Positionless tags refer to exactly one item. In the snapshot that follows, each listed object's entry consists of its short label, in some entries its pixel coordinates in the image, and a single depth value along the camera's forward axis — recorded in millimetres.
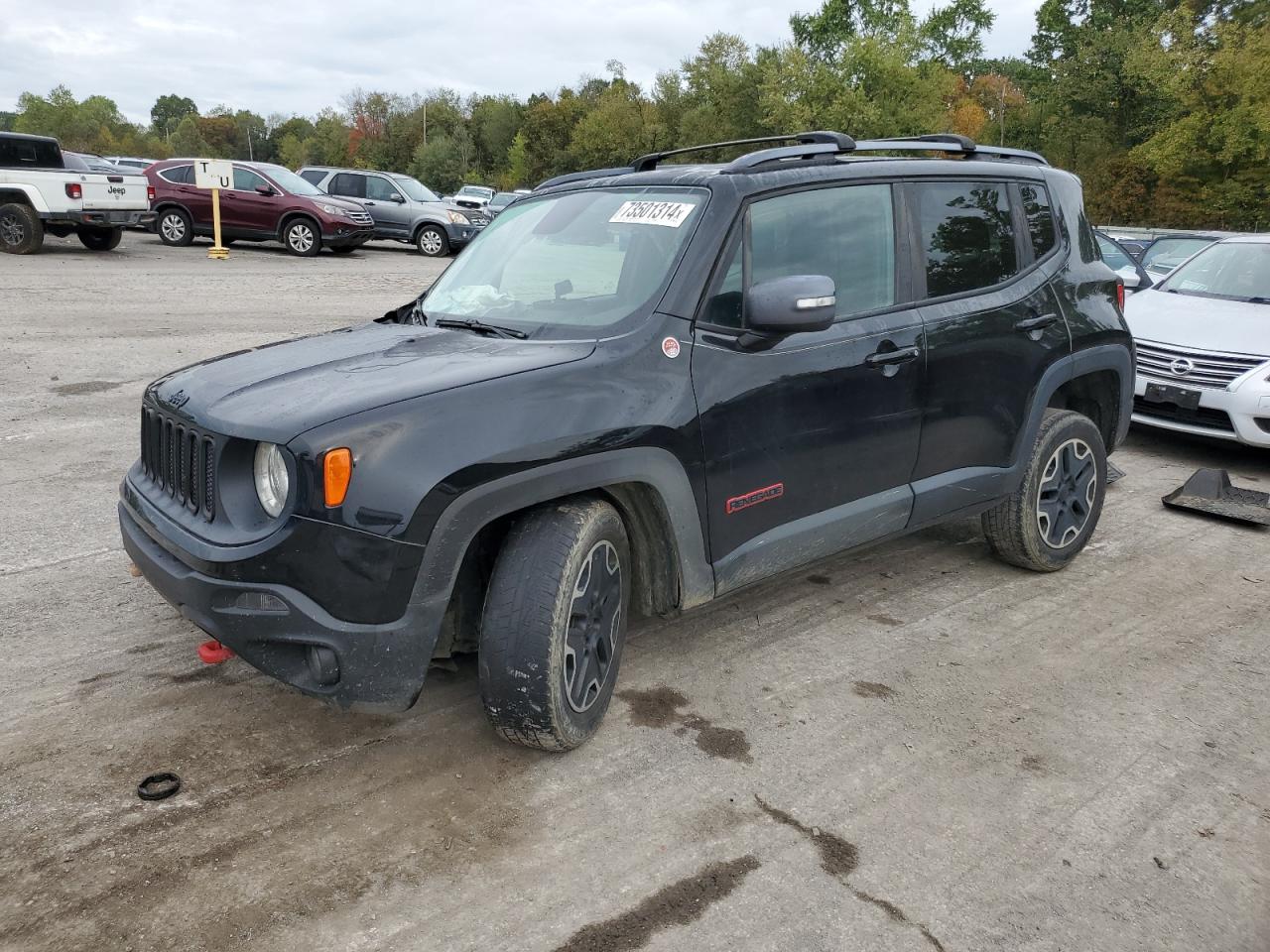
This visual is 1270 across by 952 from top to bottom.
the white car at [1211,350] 6648
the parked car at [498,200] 30645
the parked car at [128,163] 29870
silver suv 21875
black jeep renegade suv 2742
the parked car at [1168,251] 12312
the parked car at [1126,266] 9328
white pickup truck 15930
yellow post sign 17781
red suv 19422
